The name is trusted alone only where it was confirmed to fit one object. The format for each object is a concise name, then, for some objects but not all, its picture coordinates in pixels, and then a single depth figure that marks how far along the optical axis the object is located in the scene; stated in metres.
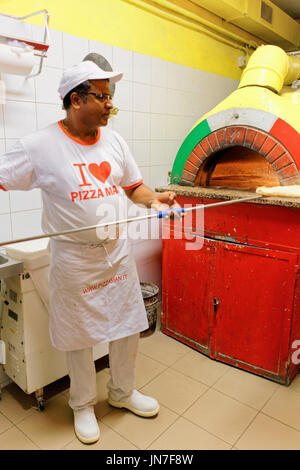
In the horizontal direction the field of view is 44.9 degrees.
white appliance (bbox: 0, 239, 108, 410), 1.94
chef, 1.59
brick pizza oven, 2.17
